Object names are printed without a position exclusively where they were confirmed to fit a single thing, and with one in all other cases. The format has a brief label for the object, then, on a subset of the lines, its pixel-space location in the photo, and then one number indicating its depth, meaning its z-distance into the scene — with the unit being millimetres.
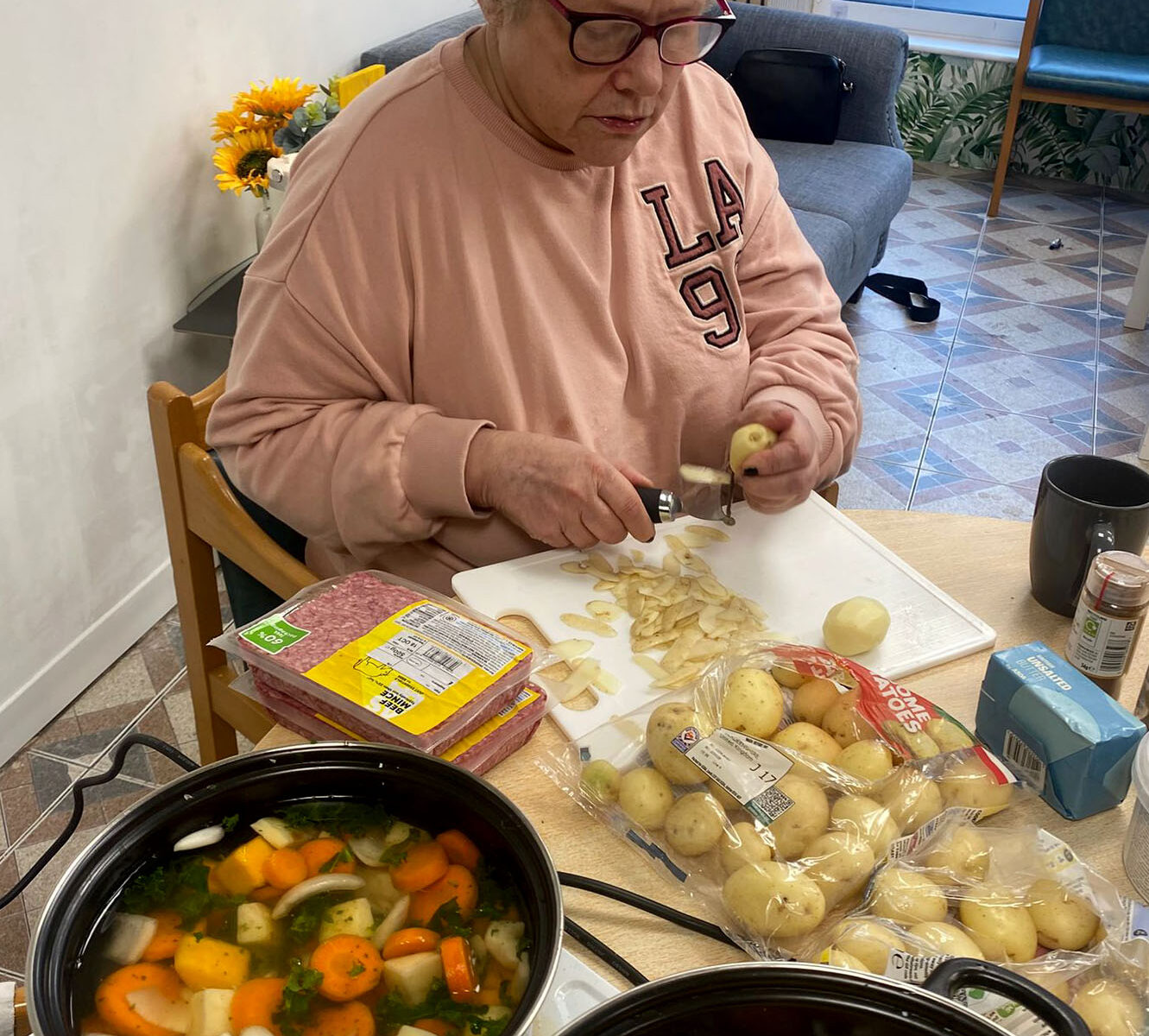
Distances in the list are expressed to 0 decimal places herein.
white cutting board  1020
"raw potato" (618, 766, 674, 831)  798
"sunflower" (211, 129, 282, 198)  2254
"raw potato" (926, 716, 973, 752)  834
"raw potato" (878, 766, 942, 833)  777
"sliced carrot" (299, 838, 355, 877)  707
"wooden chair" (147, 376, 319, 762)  1186
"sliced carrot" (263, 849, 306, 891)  701
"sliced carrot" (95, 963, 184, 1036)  607
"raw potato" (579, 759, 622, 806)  829
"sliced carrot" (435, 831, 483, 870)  694
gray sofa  3121
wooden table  757
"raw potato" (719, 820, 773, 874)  746
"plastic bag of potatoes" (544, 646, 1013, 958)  731
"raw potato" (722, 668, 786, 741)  839
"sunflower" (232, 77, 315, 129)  2293
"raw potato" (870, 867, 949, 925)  717
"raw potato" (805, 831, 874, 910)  733
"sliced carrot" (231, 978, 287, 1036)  623
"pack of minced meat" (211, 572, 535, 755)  824
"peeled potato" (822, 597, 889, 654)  1011
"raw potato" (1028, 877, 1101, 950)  709
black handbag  3430
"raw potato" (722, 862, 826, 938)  716
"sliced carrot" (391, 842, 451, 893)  695
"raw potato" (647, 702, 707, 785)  799
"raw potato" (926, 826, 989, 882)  751
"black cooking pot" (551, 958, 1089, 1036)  531
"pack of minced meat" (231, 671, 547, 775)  850
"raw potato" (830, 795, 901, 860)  754
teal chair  4430
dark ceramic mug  1029
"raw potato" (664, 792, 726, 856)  763
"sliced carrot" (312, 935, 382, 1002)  639
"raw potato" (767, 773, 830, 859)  752
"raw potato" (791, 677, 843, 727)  860
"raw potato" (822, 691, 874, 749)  840
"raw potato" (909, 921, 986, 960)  688
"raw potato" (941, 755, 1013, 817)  803
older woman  1117
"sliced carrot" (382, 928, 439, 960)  662
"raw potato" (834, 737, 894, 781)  799
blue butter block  826
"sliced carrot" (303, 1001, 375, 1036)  617
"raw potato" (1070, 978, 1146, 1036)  639
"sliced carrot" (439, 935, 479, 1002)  638
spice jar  922
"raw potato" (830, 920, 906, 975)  673
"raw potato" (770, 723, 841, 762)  820
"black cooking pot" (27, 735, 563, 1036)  578
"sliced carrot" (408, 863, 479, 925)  680
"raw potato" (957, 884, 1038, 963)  702
